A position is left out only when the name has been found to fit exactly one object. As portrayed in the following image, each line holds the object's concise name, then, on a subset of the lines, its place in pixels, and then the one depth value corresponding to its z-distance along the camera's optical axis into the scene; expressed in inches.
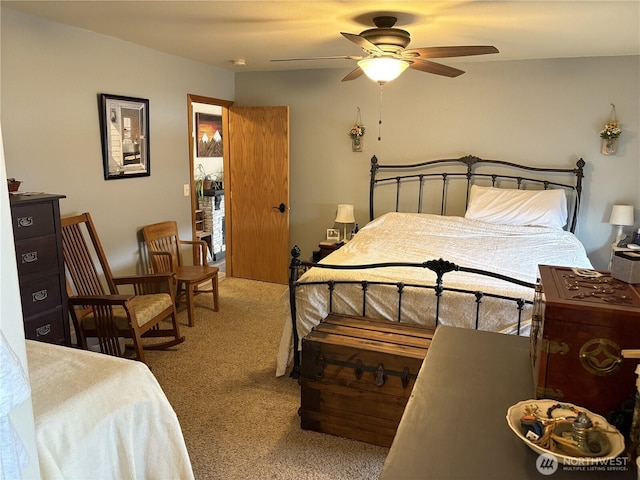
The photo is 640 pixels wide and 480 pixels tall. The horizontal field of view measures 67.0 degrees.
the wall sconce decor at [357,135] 191.8
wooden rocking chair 121.8
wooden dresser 102.3
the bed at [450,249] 106.5
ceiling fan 109.1
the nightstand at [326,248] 192.7
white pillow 160.9
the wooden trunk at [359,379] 94.7
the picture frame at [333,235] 198.2
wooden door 202.5
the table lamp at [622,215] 158.4
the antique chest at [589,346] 39.8
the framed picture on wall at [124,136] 143.8
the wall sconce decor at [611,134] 159.6
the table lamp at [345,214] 192.7
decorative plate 35.1
